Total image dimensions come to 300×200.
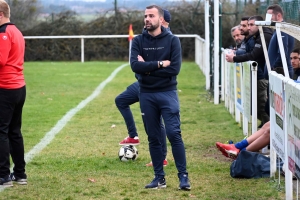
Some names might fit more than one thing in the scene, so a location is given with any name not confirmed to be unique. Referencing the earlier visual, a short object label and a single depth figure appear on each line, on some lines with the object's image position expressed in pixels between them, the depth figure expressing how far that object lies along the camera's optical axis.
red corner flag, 45.60
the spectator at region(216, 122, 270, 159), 12.86
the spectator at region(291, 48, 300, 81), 12.52
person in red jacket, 11.23
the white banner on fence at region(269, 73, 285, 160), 10.23
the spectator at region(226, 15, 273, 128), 15.06
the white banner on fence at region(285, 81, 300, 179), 8.76
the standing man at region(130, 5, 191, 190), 11.01
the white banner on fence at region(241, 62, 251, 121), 15.55
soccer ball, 13.71
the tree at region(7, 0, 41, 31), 52.33
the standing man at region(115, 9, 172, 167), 13.83
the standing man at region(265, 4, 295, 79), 12.90
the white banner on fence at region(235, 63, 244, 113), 17.41
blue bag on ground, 12.03
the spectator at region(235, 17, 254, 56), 15.69
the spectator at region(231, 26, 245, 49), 18.80
